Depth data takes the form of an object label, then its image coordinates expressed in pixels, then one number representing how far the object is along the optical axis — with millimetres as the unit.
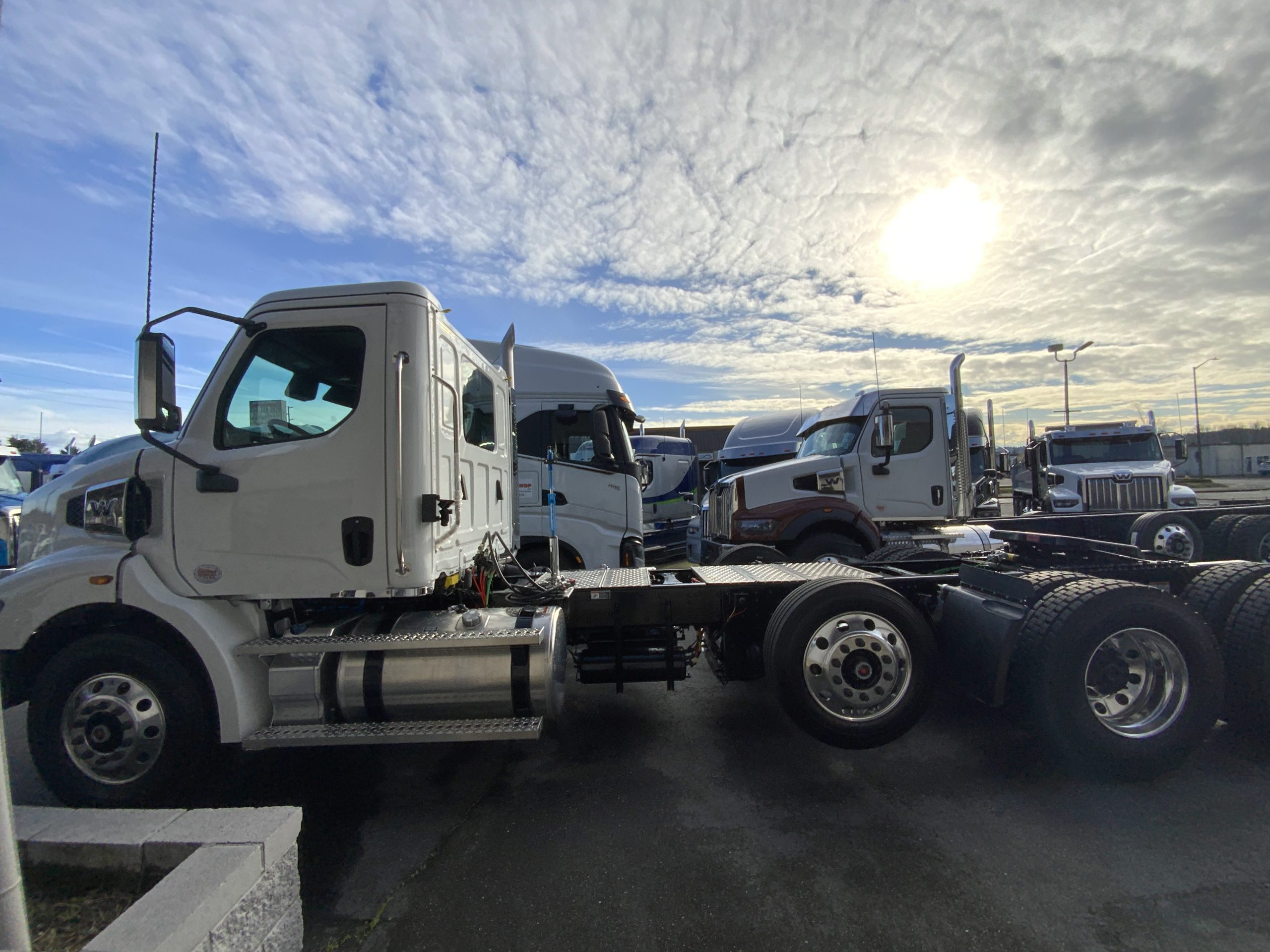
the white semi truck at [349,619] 3500
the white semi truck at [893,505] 7730
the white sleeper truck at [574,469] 7387
